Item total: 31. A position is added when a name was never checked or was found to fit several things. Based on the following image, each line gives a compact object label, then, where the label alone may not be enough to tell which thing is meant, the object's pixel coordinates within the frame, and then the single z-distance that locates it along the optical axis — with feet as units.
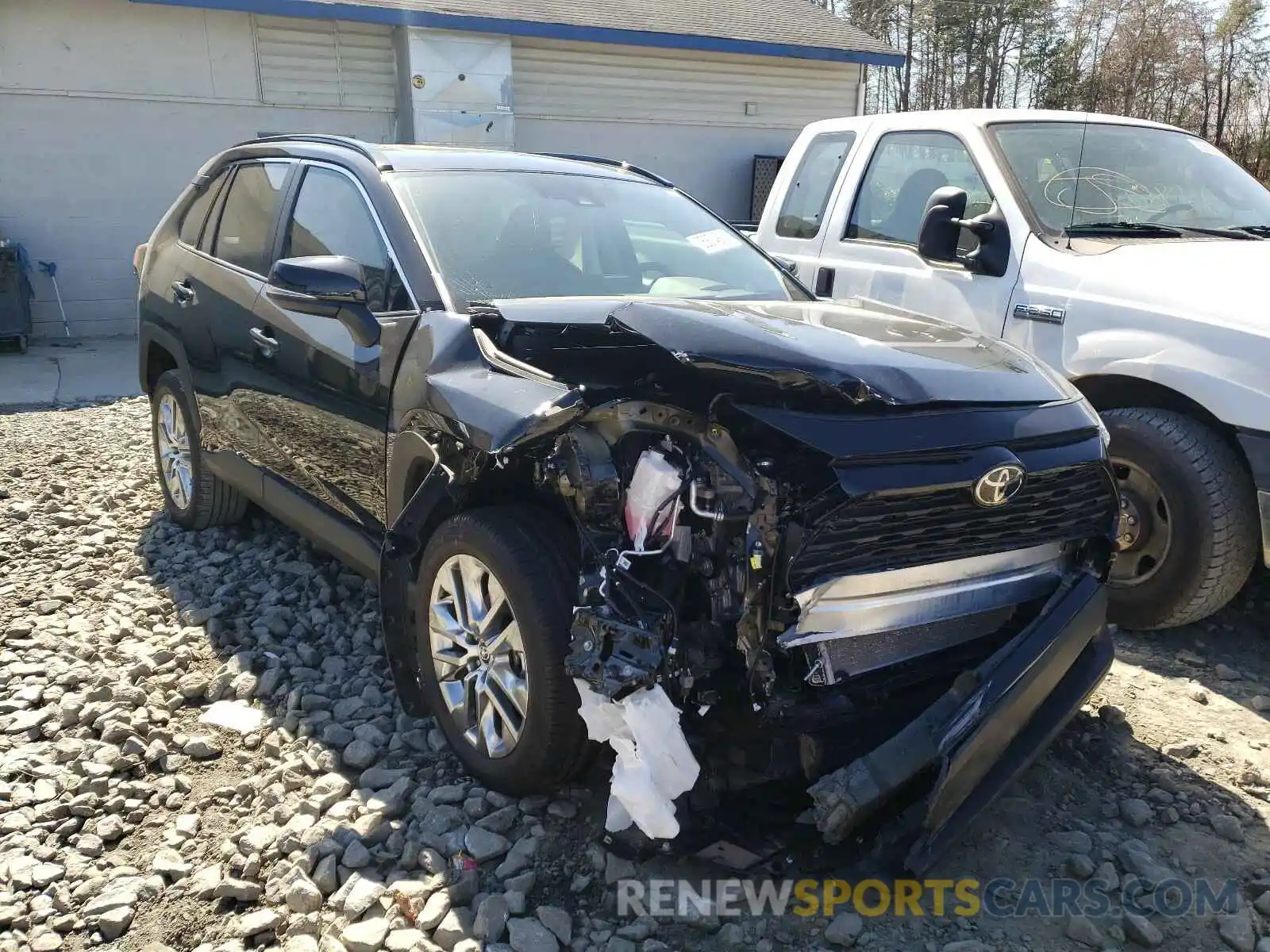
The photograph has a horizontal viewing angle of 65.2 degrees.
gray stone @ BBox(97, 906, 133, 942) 8.04
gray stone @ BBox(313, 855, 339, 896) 8.42
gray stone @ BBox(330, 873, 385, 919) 8.12
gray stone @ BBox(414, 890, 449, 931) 7.98
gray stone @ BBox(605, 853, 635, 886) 8.45
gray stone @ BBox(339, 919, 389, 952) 7.74
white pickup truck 12.19
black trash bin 34.93
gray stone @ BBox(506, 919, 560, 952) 7.74
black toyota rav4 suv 7.70
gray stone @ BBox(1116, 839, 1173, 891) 8.69
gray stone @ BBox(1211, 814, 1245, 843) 9.34
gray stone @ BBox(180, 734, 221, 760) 10.46
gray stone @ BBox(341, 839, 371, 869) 8.63
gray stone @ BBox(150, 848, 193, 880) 8.65
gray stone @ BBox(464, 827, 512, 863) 8.69
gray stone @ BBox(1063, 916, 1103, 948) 7.98
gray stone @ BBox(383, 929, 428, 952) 7.75
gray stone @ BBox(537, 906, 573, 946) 7.89
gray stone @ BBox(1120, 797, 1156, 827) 9.50
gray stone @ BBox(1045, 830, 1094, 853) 9.02
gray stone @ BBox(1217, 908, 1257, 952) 7.97
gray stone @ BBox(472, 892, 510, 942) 7.88
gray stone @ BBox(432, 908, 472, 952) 7.84
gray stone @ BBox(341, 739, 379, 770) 10.16
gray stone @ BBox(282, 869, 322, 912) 8.18
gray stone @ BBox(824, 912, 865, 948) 7.88
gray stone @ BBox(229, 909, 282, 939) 7.97
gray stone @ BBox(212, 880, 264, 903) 8.32
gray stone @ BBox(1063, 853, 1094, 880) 8.70
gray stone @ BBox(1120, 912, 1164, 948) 7.94
